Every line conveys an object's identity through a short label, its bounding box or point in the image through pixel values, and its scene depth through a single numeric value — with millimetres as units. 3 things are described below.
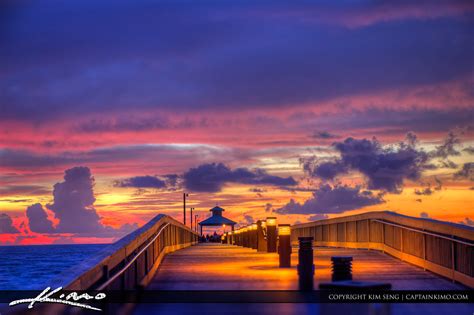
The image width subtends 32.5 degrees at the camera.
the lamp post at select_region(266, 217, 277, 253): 30156
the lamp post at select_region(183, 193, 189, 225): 129450
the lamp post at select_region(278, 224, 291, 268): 21453
